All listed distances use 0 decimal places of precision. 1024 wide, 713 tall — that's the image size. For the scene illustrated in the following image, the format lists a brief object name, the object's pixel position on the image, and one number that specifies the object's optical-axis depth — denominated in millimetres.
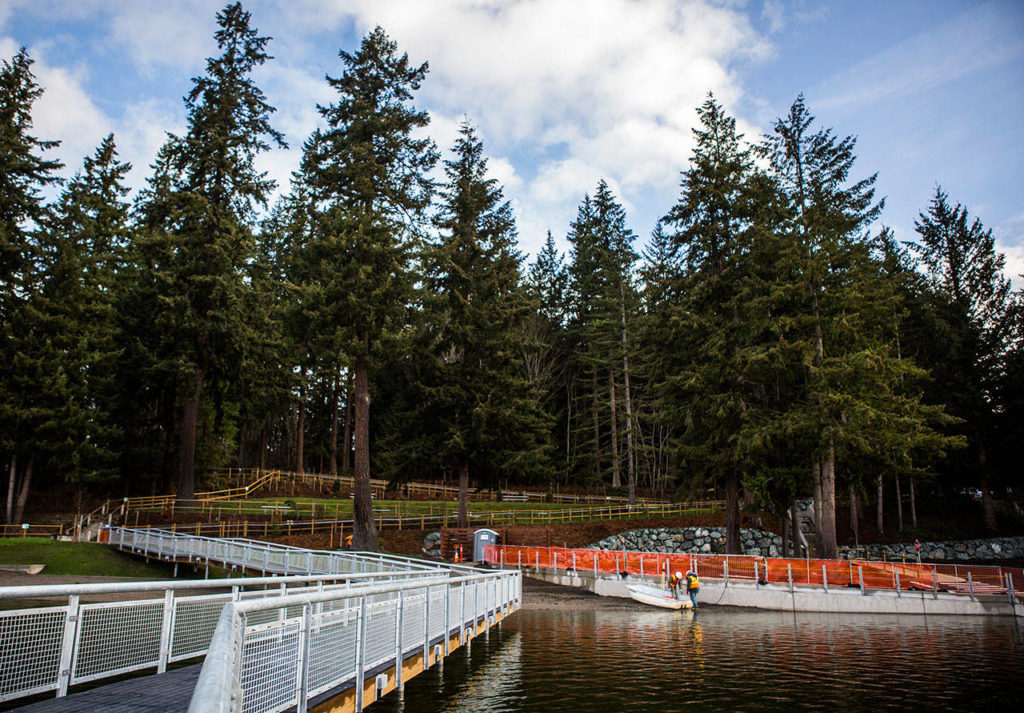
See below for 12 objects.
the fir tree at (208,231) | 33438
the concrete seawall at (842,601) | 21391
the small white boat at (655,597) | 21938
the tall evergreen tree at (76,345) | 35781
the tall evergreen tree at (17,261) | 31656
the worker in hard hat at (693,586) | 21953
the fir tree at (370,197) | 28625
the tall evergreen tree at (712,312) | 29047
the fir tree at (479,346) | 35312
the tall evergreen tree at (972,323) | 46656
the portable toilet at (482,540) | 31766
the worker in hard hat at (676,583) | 22984
